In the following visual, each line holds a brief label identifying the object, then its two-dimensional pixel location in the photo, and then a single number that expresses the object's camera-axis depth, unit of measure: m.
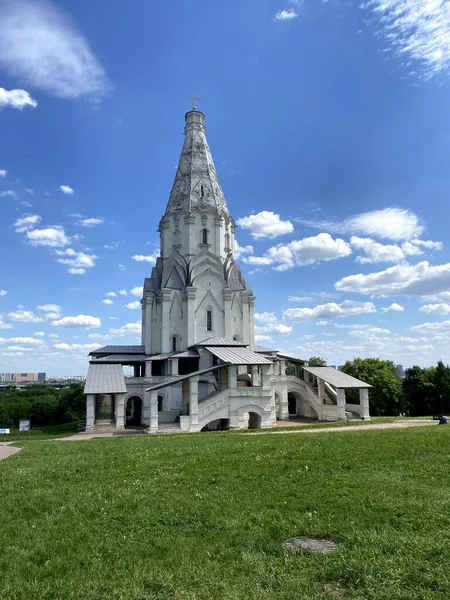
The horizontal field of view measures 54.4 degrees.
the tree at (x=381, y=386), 44.19
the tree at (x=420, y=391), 44.22
